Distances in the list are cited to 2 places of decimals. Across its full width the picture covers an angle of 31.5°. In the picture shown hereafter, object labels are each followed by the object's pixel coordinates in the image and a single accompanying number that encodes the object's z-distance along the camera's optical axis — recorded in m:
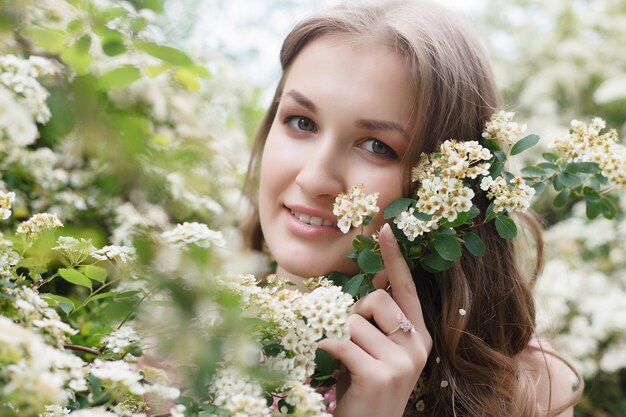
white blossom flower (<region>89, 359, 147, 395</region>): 0.52
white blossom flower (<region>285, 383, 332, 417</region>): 0.54
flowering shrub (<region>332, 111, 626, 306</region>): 0.63
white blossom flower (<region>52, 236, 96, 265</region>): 0.57
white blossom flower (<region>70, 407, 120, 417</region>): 0.48
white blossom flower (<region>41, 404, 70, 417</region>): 0.55
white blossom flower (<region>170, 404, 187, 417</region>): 0.52
